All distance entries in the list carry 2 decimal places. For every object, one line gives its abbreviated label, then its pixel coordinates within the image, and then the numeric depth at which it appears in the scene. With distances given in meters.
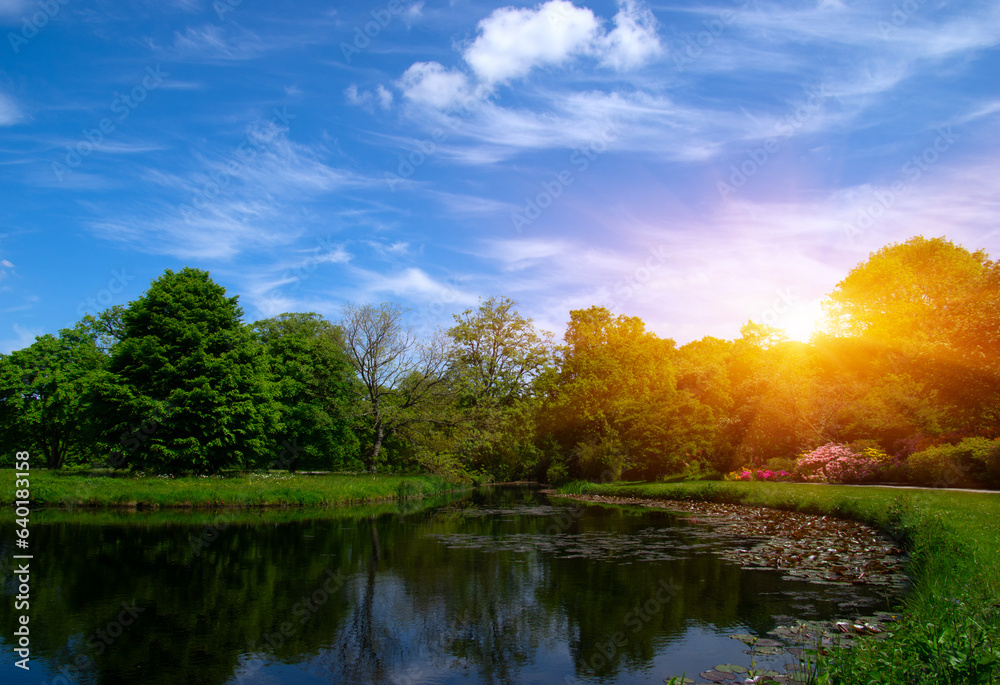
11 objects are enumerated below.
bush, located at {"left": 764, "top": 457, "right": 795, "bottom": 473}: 37.23
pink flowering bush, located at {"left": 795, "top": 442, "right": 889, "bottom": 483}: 31.09
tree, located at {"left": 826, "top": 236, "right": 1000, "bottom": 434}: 25.34
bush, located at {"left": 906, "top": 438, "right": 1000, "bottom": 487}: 24.89
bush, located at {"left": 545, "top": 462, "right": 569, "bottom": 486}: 51.81
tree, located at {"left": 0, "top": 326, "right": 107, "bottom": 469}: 45.97
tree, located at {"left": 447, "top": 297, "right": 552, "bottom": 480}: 48.91
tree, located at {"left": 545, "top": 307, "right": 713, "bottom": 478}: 41.31
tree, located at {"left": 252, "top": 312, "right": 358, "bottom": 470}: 44.56
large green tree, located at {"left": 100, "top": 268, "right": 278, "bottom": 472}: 32.91
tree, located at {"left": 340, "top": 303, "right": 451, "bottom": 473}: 42.81
